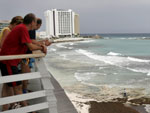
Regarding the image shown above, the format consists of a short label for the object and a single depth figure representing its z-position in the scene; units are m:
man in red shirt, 2.72
